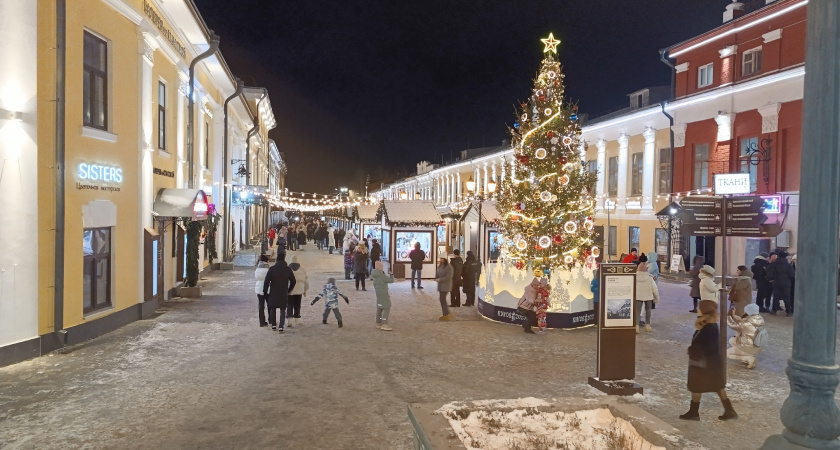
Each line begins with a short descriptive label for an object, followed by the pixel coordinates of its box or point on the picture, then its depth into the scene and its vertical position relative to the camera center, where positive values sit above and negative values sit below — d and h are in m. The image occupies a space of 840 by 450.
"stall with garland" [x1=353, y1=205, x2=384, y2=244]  29.87 -0.43
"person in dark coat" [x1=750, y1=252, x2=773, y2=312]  16.23 -1.83
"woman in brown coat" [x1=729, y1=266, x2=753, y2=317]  12.27 -1.55
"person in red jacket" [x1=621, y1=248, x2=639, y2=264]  18.76 -1.30
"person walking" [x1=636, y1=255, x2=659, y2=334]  12.82 -1.57
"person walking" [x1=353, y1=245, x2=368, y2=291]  19.78 -1.68
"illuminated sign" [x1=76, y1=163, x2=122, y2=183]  11.00 +0.69
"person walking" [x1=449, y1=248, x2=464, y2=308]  16.08 -1.70
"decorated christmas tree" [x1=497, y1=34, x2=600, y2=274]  14.25 +0.71
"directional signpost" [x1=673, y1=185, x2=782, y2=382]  8.73 +0.07
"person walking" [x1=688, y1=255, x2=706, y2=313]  15.49 -1.73
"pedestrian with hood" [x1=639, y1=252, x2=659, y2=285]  17.75 -1.42
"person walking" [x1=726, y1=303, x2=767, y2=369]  9.63 -1.90
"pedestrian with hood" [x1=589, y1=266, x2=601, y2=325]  13.40 -1.63
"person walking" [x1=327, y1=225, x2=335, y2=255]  37.75 -1.72
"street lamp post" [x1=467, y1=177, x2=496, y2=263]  18.47 +0.92
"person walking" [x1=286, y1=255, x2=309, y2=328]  12.84 -1.72
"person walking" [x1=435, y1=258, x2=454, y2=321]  14.23 -1.64
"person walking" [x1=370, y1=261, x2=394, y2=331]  13.02 -1.78
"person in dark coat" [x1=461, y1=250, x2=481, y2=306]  16.77 -1.72
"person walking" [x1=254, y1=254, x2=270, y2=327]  12.73 -1.59
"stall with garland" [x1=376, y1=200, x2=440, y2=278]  24.11 -0.81
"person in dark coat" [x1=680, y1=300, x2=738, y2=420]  7.07 -1.67
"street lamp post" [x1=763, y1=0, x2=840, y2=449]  3.65 -0.12
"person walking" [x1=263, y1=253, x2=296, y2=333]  12.22 -1.56
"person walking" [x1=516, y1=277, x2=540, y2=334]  12.67 -1.93
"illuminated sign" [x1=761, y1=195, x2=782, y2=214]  22.66 +0.60
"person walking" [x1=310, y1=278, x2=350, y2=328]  12.92 -1.90
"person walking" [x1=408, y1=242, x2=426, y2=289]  19.73 -1.49
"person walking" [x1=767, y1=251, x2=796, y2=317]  15.66 -1.58
